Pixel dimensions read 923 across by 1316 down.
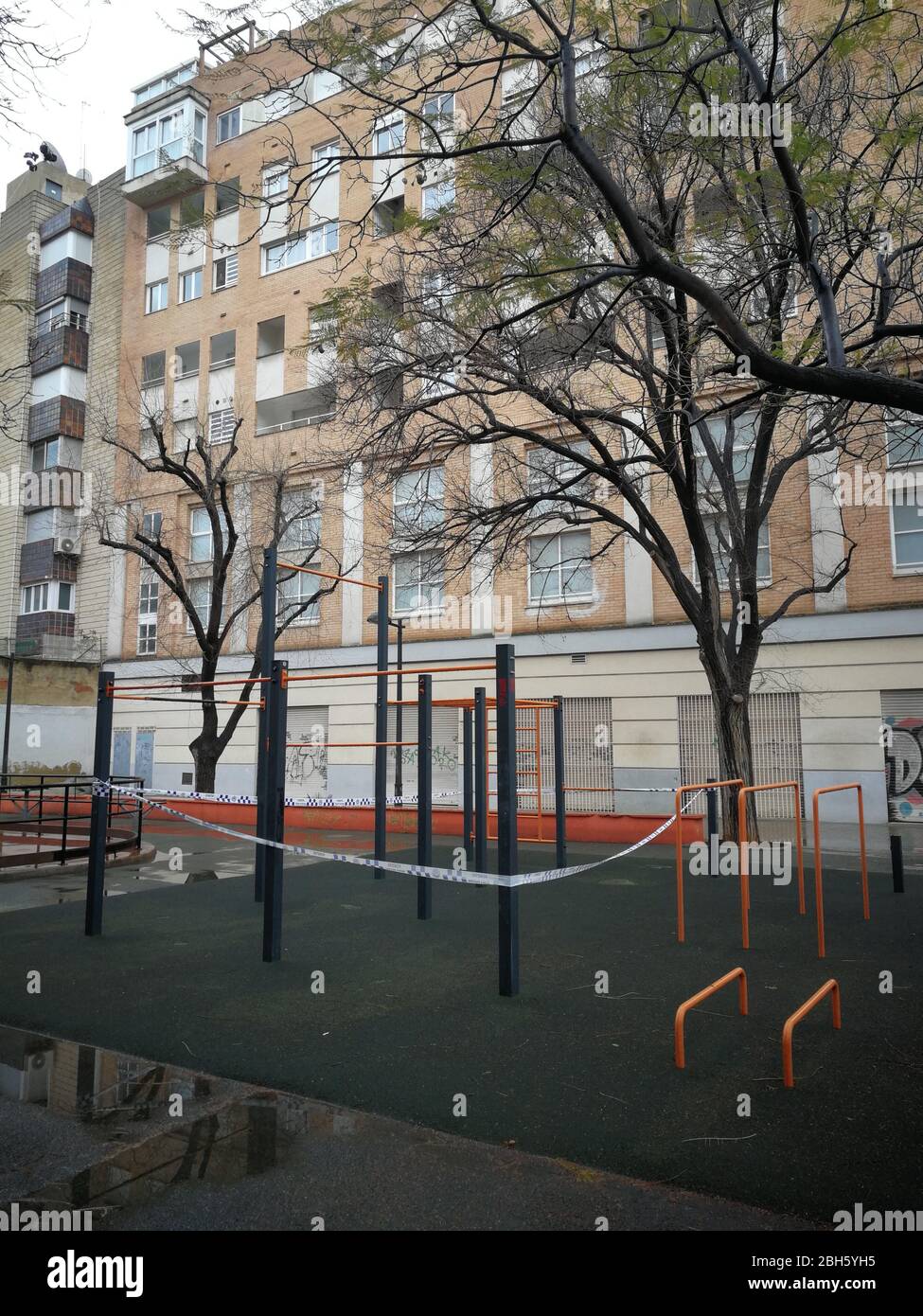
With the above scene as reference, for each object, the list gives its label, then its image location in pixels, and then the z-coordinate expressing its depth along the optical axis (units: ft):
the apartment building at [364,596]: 56.03
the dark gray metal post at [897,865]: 31.01
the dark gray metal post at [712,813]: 39.88
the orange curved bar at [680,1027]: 13.99
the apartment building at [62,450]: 96.17
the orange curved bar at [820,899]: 21.75
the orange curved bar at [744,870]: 22.66
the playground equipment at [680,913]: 24.12
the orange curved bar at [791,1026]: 13.30
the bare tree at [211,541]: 60.95
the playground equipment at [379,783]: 19.12
